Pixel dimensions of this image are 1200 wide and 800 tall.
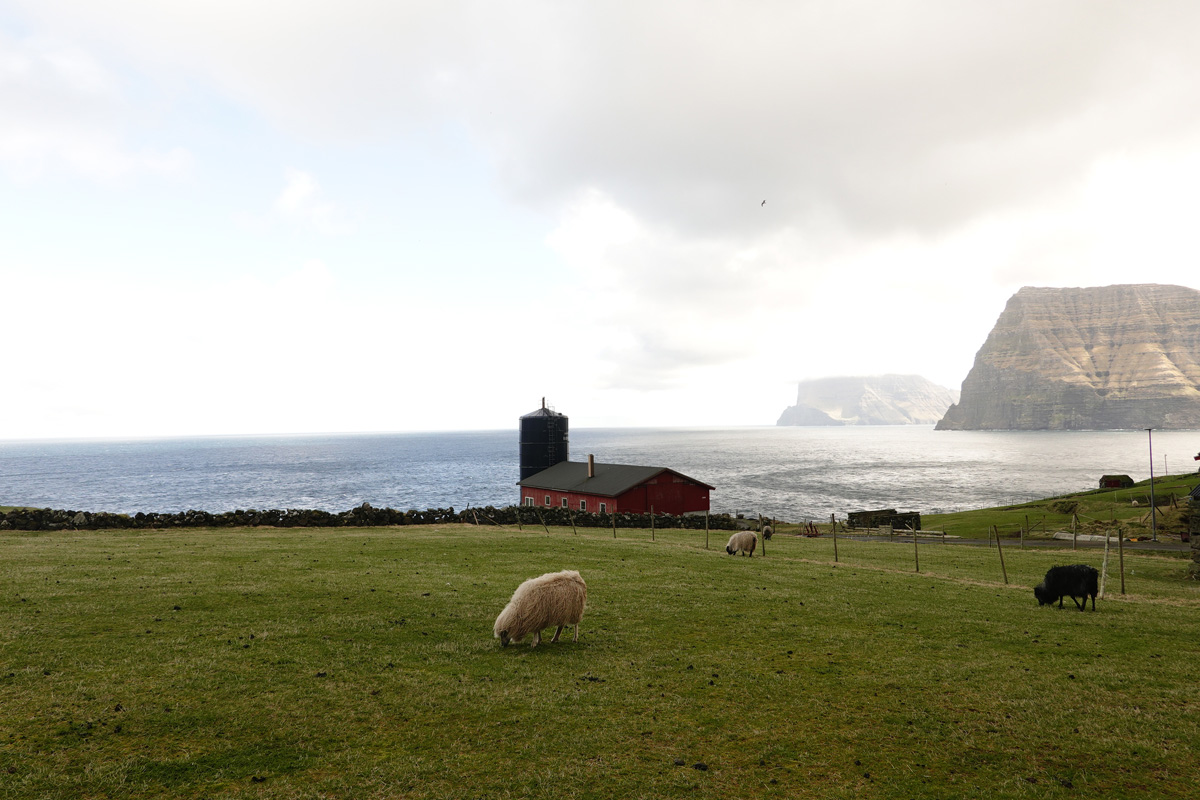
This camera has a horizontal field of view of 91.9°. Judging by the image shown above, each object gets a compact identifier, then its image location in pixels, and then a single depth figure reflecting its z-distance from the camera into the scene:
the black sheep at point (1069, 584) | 17.83
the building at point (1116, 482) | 80.00
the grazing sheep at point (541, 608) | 12.85
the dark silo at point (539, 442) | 76.19
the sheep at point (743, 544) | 29.80
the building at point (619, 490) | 57.53
